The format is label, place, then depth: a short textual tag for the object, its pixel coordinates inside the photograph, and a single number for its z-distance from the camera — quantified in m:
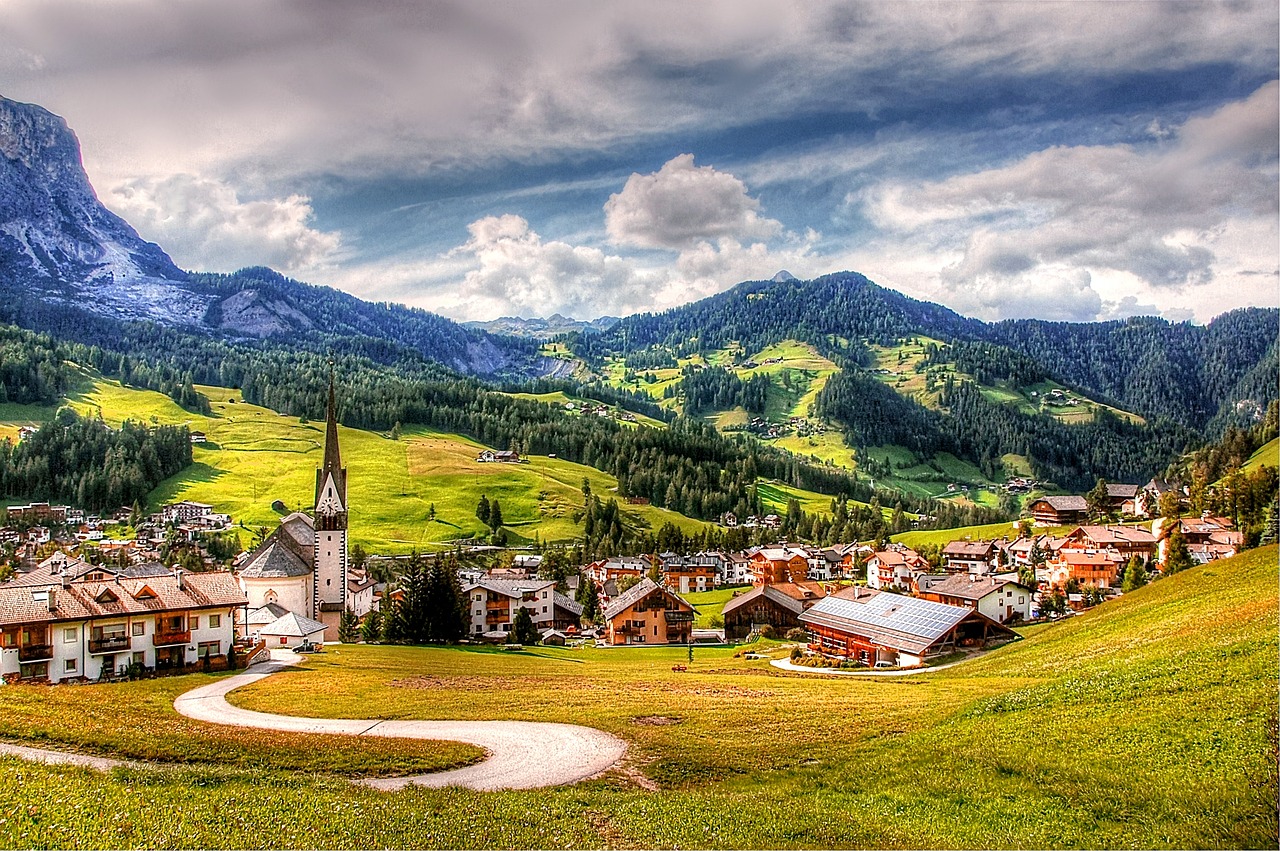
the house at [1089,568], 101.56
